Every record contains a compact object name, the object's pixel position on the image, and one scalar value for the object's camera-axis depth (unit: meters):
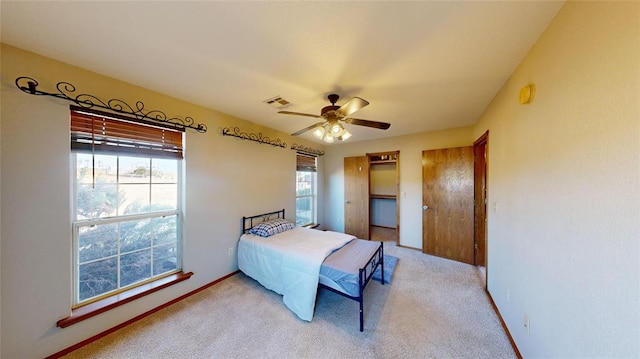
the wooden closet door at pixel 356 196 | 4.39
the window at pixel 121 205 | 1.78
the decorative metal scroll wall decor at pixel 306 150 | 4.11
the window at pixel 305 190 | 4.37
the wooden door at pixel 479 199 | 3.08
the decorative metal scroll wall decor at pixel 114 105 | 1.49
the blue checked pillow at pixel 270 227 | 2.94
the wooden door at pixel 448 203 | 3.27
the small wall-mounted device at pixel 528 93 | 1.38
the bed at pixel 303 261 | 2.01
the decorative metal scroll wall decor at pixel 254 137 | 2.83
